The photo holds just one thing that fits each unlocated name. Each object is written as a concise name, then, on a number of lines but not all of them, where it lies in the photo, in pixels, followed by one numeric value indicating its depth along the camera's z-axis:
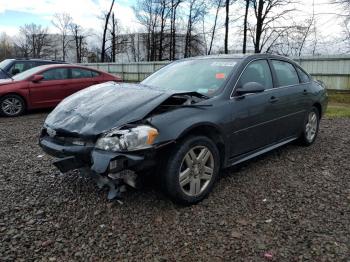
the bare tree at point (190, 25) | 41.56
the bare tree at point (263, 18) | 27.66
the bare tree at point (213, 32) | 40.09
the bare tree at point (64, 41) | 60.12
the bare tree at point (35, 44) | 63.03
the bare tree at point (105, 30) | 35.31
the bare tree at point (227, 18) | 32.66
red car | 9.25
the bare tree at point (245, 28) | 30.07
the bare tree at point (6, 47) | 68.12
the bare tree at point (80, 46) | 56.84
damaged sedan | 3.25
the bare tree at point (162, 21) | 42.52
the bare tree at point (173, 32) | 42.31
